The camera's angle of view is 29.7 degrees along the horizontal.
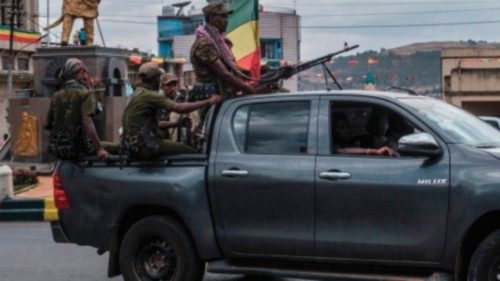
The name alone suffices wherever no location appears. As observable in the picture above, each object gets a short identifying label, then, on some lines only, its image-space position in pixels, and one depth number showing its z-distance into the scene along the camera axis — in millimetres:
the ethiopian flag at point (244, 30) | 11594
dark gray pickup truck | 6582
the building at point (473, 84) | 45781
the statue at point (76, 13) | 24938
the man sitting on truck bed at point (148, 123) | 7949
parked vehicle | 16400
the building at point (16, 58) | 55812
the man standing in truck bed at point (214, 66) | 8289
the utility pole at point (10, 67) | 47666
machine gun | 8250
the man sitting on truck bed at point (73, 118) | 8383
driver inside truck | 7164
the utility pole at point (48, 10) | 67612
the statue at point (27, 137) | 23297
